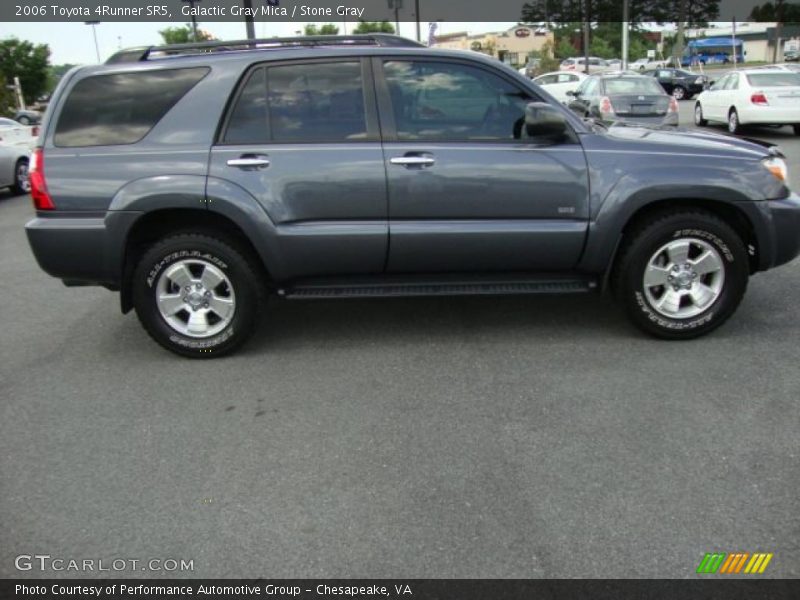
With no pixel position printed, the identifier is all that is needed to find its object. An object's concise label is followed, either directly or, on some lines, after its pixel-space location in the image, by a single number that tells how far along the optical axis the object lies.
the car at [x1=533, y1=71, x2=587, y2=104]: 25.23
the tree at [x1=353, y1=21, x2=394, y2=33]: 60.33
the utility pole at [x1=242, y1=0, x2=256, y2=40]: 14.69
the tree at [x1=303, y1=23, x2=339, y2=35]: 50.36
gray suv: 4.38
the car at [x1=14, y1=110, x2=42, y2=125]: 18.57
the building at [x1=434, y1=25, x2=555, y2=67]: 102.47
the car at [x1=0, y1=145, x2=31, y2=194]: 12.87
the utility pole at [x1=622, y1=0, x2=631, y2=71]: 36.97
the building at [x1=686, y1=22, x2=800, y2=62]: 87.08
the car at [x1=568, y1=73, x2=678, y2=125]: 14.85
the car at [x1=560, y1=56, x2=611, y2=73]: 47.52
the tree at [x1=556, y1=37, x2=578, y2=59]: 71.62
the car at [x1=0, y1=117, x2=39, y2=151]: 13.22
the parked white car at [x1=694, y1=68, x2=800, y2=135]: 15.77
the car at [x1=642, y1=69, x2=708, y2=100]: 34.19
